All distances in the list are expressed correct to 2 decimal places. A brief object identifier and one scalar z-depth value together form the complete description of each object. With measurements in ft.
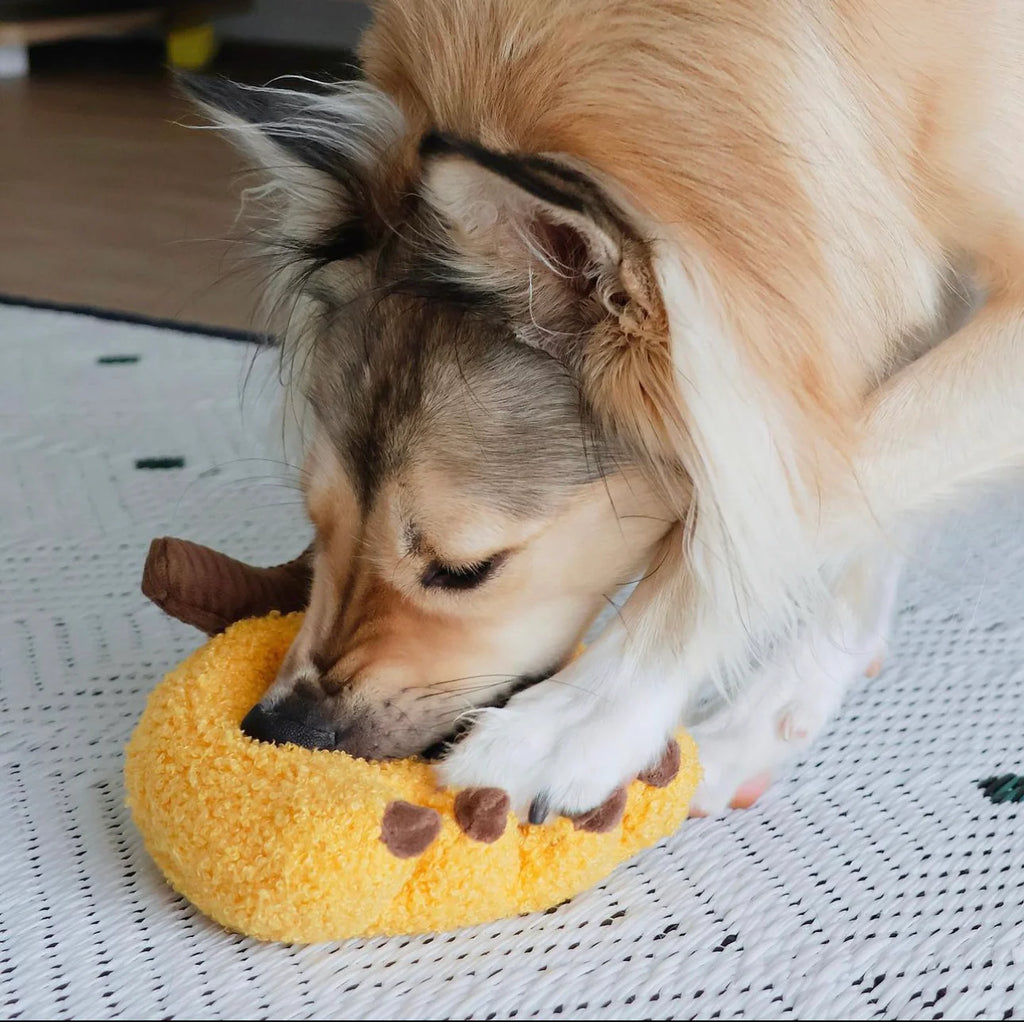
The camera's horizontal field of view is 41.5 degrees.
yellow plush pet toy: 3.07
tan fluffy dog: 3.51
